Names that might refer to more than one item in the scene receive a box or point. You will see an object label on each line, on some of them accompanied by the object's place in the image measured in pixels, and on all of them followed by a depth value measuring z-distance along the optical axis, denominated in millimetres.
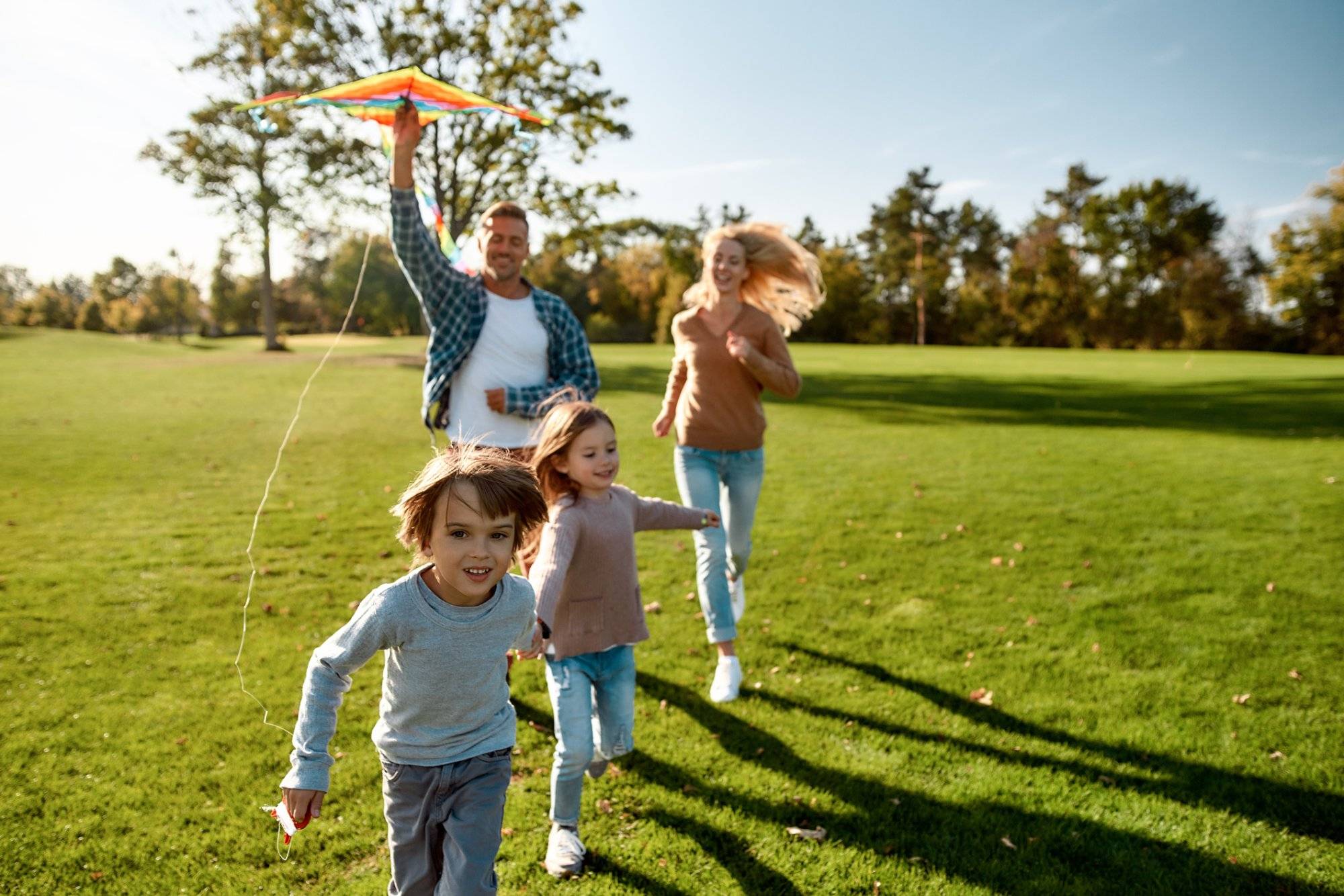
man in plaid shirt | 4258
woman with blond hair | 5137
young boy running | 2516
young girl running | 3414
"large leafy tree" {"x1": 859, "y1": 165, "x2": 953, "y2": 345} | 63375
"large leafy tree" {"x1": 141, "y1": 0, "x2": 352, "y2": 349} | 27109
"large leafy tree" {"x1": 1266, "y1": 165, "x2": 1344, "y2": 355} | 44781
